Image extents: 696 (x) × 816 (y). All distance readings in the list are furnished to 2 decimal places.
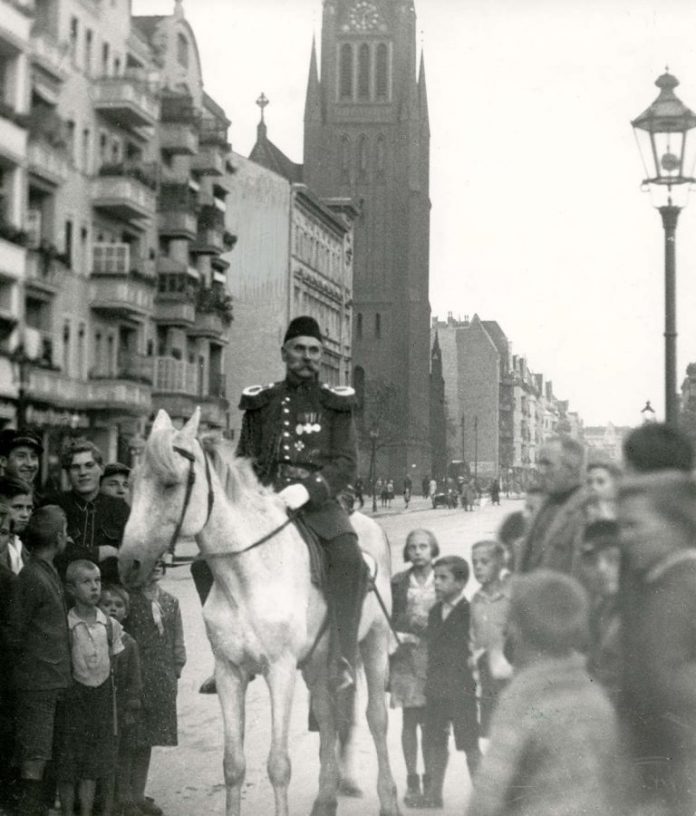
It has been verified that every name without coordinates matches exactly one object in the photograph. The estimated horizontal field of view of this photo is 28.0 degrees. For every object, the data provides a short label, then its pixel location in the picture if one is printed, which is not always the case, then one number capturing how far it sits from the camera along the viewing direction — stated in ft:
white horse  19.12
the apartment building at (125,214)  25.67
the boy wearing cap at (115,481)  24.20
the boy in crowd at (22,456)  23.48
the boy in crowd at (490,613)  16.44
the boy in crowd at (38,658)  20.51
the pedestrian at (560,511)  14.43
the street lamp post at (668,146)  19.08
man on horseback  20.51
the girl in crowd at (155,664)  21.98
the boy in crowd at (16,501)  21.49
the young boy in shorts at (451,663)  19.22
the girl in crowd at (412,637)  20.04
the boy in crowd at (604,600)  13.58
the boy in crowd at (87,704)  21.15
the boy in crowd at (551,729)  13.78
